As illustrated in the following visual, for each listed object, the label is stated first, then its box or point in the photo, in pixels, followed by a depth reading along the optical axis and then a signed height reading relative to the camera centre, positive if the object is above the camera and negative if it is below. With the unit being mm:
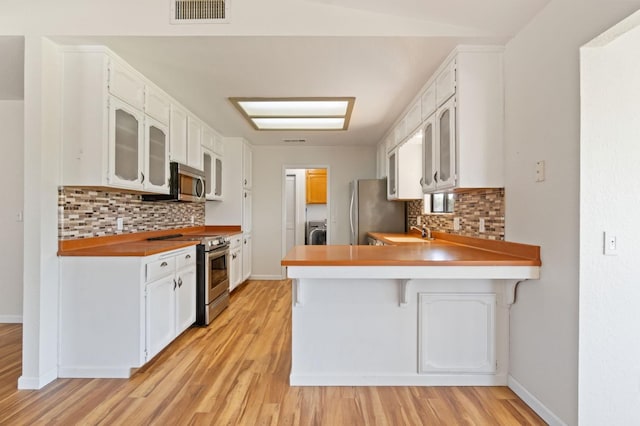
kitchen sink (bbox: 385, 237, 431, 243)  3500 -284
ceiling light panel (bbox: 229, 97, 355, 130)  3504 +1142
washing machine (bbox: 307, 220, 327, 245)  7215 -419
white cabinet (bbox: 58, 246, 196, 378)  2387 -727
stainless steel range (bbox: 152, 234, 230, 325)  3436 -672
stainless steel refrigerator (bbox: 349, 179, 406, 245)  4871 +9
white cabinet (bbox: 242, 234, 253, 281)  5255 -719
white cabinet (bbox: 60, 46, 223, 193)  2434 +685
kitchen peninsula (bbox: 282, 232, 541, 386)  2271 -791
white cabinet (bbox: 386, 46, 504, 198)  2348 +664
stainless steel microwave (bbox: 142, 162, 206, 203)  3496 +282
